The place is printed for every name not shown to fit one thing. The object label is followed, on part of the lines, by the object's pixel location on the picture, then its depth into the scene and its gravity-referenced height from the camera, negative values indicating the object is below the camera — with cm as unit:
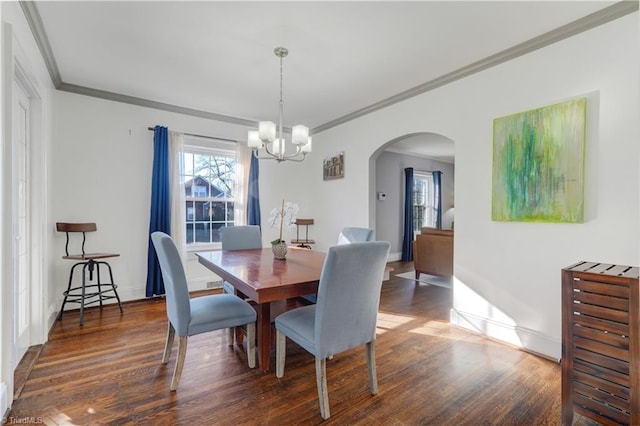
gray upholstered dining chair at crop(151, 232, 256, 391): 179 -69
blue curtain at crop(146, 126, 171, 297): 370 +14
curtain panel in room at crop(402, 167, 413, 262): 653 +3
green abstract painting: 215 +38
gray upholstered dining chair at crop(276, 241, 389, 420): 158 -57
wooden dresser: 142 -68
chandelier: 237 +63
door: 225 -4
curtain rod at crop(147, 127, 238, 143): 405 +106
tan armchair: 422 -62
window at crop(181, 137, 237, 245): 417 +32
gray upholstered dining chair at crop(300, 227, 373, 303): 272 -24
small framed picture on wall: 452 +71
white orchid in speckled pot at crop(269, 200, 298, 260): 251 -8
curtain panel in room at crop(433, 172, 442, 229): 736 +42
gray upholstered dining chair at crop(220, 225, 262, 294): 314 -30
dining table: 171 -42
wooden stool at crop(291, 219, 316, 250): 479 -44
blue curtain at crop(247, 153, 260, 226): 444 +21
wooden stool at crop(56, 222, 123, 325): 303 -70
